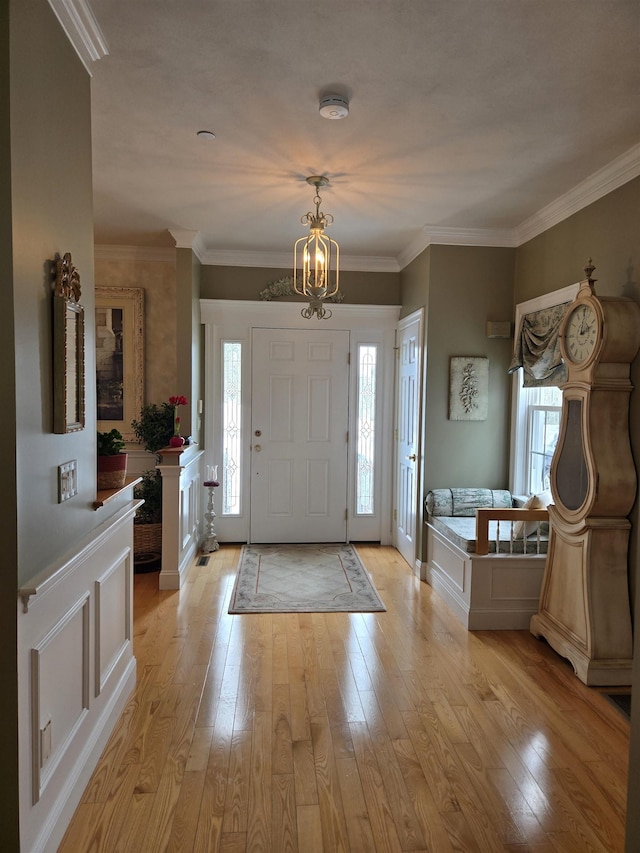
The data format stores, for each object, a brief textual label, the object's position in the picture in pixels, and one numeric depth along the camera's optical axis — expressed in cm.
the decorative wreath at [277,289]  513
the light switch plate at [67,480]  183
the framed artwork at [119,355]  489
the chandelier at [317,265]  323
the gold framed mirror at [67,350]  179
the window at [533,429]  390
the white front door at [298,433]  521
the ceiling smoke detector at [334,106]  235
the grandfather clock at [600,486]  282
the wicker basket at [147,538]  455
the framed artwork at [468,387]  429
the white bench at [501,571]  346
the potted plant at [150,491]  455
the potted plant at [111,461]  239
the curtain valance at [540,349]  360
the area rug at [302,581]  381
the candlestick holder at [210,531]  499
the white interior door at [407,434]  460
